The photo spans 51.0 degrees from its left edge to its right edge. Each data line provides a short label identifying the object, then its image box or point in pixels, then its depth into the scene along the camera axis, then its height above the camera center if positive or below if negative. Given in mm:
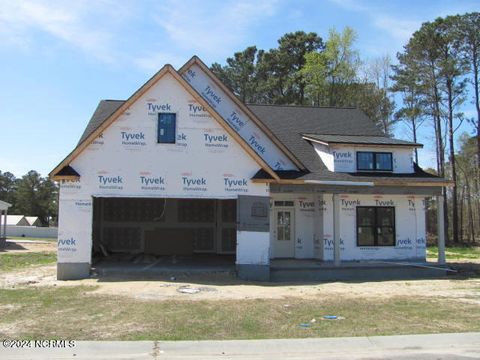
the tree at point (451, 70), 39344 +12036
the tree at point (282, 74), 52469 +16395
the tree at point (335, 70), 47000 +14331
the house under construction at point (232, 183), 16703 +1376
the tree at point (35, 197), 76375 +3800
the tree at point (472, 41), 38781 +14185
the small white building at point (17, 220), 63803 +151
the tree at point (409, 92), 41969 +11063
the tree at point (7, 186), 88625 +6517
